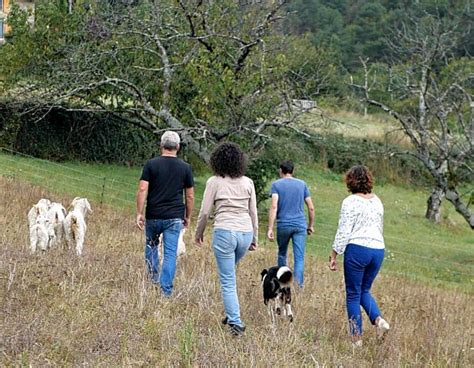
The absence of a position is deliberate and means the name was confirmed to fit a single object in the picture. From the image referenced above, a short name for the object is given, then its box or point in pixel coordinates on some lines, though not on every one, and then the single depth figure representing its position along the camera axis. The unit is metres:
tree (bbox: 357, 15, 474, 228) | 33.49
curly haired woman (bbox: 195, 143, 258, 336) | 12.54
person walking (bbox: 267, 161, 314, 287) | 17.93
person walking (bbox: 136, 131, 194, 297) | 14.49
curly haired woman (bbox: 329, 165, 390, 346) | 13.09
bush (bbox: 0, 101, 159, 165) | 46.60
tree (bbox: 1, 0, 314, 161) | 34.91
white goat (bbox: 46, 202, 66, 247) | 17.98
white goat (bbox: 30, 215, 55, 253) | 17.33
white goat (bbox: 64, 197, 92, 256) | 17.92
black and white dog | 13.93
